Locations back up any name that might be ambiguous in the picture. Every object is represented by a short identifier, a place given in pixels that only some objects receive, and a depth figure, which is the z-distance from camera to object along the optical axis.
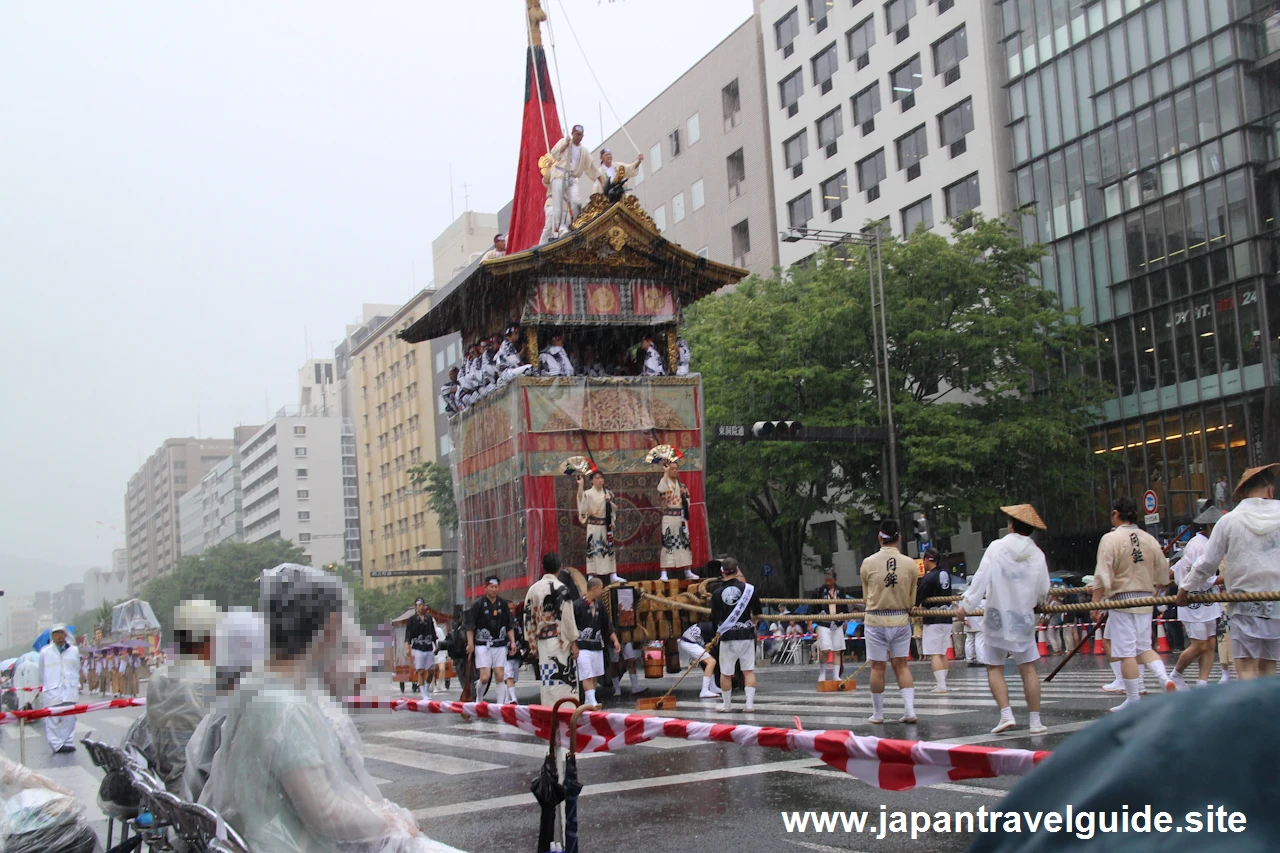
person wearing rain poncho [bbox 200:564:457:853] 3.95
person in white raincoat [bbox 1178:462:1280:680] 8.99
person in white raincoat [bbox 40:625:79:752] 17.54
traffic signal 27.55
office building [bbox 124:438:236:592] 146.00
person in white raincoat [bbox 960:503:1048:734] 10.35
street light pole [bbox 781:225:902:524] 30.88
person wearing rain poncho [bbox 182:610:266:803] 4.02
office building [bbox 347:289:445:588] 83.12
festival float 18.30
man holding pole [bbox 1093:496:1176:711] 10.97
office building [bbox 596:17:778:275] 52.06
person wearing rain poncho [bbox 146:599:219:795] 6.25
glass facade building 32.47
